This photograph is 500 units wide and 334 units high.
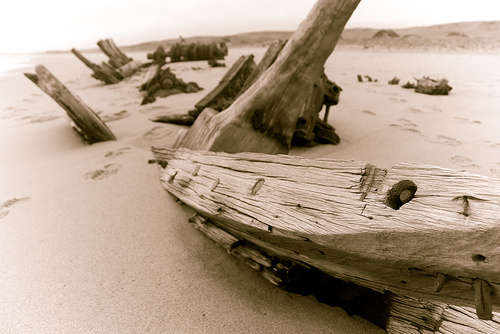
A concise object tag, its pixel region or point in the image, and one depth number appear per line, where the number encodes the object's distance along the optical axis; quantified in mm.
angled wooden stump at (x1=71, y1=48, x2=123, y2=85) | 8320
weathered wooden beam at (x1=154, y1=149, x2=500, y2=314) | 807
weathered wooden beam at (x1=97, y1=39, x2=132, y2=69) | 10399
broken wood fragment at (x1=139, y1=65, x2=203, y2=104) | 6047
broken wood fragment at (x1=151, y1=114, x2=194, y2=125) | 4188
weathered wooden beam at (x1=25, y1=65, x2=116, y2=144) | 3463
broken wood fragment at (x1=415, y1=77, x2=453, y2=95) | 5340
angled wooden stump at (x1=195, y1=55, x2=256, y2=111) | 3555
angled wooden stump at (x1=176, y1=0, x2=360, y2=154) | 2236
